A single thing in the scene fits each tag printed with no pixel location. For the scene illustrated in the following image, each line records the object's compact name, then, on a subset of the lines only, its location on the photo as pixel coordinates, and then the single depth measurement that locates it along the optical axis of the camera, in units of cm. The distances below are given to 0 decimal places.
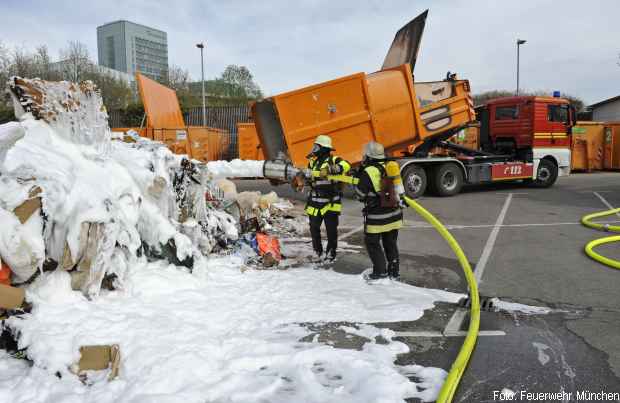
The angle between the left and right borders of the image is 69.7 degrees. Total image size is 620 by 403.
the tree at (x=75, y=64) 2620
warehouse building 2815
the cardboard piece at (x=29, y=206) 325
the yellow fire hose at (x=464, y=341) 256
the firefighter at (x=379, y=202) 477
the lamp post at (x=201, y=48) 2161
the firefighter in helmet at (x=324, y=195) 559
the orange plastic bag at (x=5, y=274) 303
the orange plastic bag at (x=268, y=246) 566
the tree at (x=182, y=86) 3108
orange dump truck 962
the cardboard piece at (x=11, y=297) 290
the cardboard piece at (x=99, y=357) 273
